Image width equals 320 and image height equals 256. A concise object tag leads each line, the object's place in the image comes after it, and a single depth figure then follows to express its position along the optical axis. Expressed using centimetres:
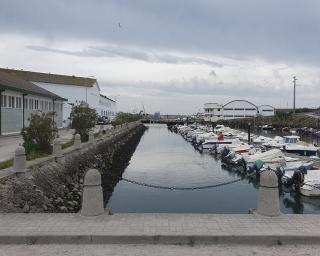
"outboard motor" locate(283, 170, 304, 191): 1409
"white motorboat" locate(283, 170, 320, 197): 1347
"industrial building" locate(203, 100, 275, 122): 9828
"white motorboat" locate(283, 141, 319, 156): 2426
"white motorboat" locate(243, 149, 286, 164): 1793
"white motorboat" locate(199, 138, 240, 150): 3053
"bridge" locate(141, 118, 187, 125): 9450
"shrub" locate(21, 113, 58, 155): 1270
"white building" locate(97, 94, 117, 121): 6367
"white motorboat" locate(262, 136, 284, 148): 2686
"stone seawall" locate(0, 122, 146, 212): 694
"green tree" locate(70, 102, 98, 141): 2032
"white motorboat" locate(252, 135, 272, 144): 3237
